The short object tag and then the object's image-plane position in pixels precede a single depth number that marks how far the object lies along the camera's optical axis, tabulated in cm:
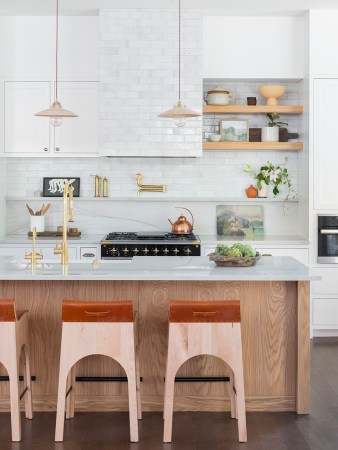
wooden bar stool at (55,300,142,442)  410
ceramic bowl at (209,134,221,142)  731
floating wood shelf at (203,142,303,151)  722
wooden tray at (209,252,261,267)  470
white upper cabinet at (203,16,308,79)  721
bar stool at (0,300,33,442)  412
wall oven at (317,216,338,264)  687
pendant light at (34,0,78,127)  491
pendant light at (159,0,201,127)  514
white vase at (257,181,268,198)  749
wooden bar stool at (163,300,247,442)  411
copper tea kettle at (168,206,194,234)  716
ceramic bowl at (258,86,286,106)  727
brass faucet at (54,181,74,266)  465
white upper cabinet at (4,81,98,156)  718
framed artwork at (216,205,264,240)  754
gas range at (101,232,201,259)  675
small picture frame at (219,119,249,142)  738
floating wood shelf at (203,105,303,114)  718
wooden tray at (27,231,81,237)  726
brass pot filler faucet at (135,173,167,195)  748
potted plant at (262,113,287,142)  732
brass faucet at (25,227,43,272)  462
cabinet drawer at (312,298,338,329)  693
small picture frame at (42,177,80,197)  751
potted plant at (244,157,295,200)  745
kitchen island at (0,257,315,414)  464
